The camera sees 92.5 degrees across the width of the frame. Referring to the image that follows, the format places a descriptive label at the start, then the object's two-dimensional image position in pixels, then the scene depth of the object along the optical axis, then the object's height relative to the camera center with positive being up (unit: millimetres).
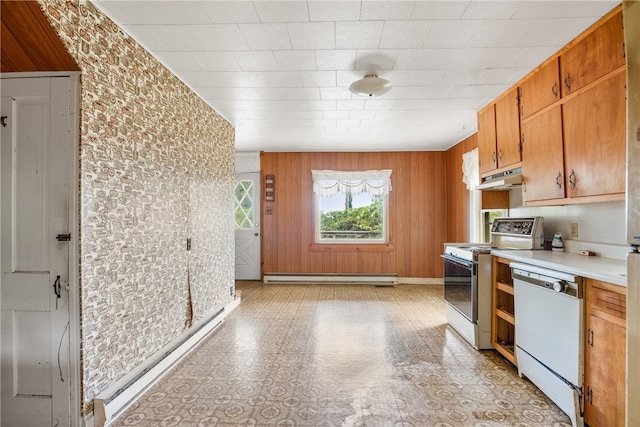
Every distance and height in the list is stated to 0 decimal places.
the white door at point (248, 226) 5812 -152
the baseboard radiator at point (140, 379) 1764 -1103
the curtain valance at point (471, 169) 4266 +678
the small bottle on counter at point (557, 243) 2633 -241
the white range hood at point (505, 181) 2779 +321
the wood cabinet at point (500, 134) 2865 +830
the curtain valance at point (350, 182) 5648 +651
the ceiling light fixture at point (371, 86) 2469 +1076
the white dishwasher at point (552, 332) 1737 -750
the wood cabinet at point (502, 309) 2568 -806
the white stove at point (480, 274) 2758 -548
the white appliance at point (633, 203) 1103 +43
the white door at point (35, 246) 1668 -142
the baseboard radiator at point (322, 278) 5570 -1113
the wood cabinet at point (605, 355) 1509 -726
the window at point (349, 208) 5688 +176
